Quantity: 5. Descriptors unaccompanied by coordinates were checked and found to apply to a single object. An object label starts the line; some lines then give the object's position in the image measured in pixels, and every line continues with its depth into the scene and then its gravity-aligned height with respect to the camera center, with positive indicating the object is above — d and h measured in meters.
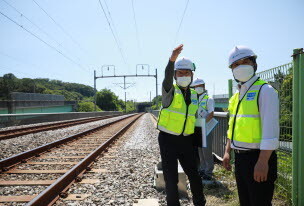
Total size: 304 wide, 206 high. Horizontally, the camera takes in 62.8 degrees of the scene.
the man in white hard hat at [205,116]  4.73 -0.21
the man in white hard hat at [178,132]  2.96 -0.33
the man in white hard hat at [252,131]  2.03 -0.23
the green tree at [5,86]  55.63 +5.25
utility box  4.21 -1.36
